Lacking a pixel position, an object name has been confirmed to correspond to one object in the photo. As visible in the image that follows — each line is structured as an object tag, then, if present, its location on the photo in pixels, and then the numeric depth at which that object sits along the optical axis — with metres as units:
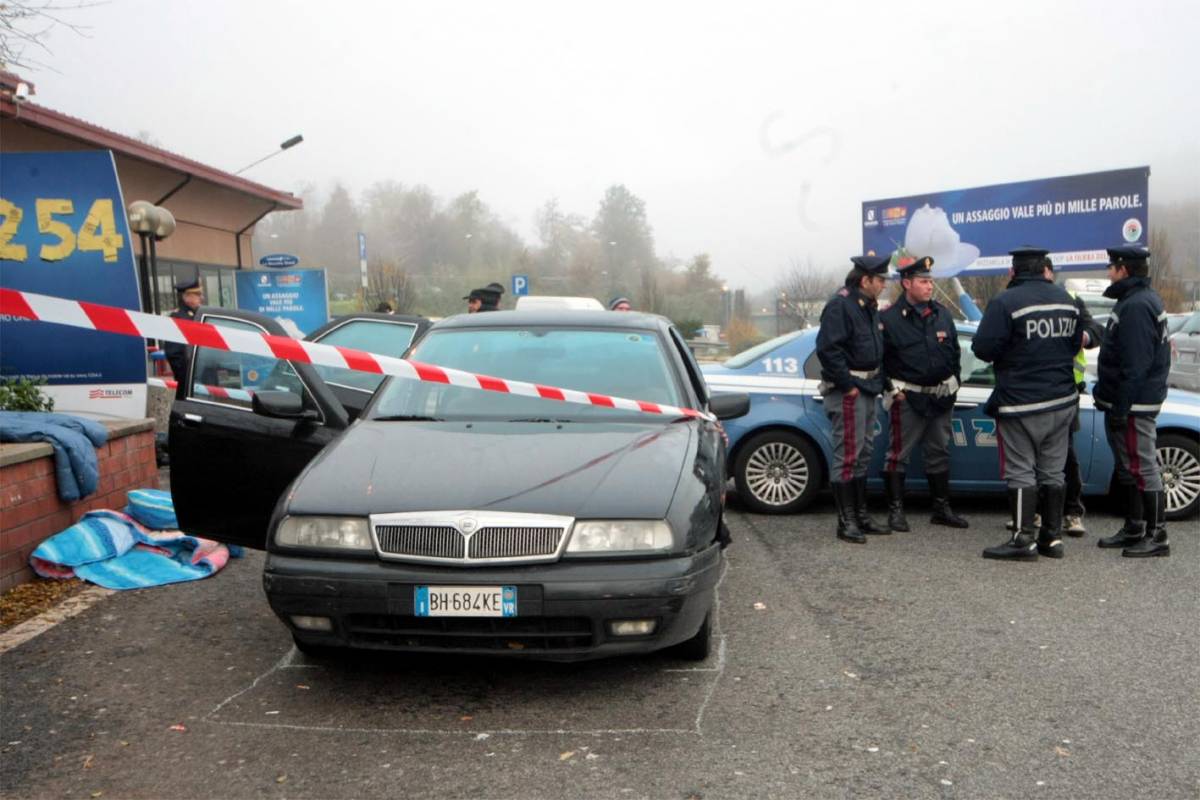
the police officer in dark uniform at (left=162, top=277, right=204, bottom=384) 9.53
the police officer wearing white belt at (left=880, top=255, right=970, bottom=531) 7.06
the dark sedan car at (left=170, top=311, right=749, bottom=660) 3.60
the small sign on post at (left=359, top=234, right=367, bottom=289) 23.41
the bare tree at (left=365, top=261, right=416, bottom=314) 35.31
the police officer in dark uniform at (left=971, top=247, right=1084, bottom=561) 6.27
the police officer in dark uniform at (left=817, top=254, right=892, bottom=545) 6.83
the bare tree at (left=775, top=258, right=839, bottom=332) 30.70
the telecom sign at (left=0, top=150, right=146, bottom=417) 7.73
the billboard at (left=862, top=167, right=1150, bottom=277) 17.11
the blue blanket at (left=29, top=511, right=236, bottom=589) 5.54
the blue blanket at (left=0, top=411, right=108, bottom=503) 5.70
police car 7.39
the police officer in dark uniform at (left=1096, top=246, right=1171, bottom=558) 6.38
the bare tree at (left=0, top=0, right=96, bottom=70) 8.38
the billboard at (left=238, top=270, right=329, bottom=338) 19.70
